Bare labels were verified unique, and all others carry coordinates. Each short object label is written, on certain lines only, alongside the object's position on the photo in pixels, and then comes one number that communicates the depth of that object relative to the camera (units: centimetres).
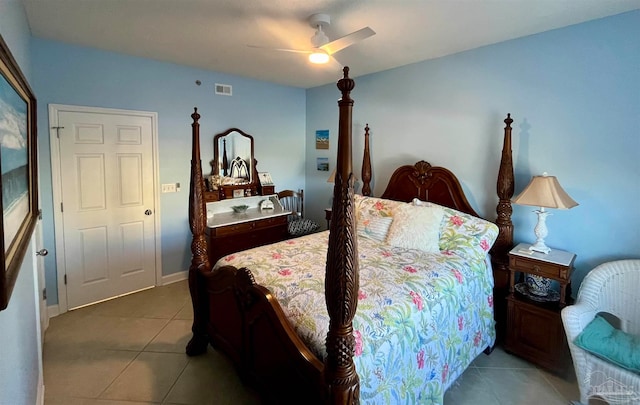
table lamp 239
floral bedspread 165
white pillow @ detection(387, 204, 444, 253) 278
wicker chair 190
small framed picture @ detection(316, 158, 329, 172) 476
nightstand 237
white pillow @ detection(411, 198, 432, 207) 312
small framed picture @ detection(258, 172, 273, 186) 454
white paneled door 321
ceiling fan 220
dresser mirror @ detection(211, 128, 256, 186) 410
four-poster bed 126
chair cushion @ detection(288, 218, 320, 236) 438
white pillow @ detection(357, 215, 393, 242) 308
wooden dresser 370
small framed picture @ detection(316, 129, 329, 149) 473
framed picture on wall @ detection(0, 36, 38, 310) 100
